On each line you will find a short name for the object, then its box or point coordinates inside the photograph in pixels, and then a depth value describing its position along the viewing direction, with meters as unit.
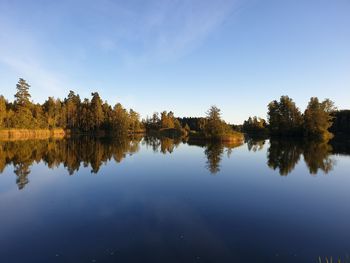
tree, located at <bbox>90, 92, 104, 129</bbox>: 129.50
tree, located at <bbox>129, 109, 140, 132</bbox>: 162.82
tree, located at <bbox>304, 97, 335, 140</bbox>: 89.62
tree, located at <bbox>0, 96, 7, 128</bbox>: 78.56
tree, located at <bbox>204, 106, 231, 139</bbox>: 77.75
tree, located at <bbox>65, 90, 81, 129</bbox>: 126.31
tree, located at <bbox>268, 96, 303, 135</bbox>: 100.27
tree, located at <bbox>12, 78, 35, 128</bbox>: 83.44
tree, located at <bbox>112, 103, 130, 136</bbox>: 136.00
